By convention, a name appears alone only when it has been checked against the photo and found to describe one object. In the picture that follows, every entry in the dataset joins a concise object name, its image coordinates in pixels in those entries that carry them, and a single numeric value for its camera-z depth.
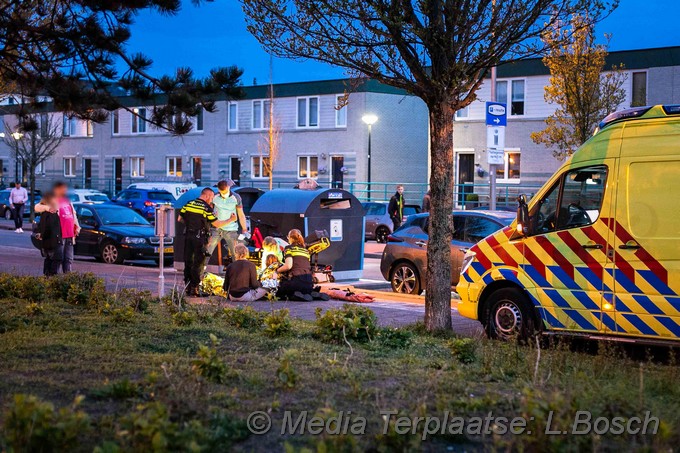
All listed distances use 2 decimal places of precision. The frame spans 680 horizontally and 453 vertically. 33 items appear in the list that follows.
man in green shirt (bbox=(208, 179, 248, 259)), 17.39
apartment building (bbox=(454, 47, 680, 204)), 35.44
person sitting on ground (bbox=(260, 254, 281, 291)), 14.88
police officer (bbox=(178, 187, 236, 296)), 14.98
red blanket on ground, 14.82
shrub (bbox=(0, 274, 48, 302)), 12.44
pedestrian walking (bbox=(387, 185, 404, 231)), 31.73
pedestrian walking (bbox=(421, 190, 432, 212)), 26.50
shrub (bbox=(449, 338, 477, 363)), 8.13
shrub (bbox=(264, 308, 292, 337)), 9.37
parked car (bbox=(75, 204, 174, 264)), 22.81
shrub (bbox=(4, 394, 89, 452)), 4.95
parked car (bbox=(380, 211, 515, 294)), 16.41
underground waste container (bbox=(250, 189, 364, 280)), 18.39
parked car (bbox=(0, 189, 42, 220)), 46.19
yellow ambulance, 9.28
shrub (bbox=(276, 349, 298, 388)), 6.68
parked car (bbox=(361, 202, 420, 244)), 34.06
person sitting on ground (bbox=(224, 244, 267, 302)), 14.27
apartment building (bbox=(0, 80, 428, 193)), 46.53
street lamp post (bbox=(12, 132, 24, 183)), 40.09
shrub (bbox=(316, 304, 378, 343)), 9.16
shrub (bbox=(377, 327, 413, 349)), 8.95
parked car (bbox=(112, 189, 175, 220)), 41.53
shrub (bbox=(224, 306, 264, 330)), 10.12
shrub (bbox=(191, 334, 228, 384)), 6.77
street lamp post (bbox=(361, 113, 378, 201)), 40.53
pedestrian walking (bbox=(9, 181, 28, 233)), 35.03
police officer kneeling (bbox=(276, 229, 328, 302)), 14.73
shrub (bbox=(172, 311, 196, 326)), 10.16
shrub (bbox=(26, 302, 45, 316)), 10.64
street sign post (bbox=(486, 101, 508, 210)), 19.78
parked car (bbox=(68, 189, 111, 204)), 43.96
